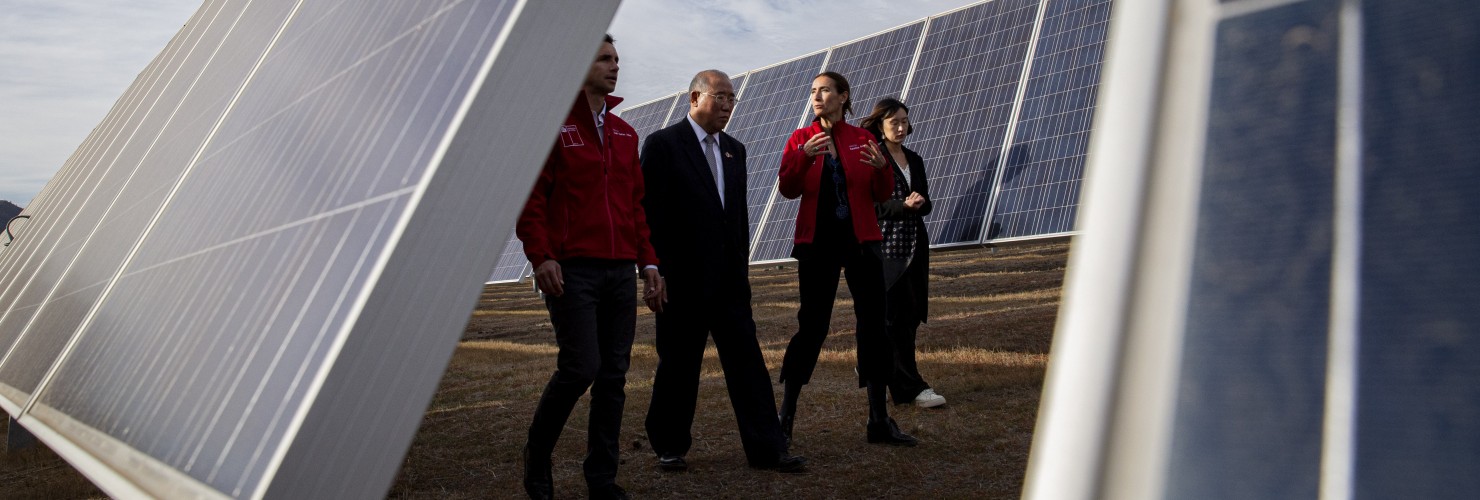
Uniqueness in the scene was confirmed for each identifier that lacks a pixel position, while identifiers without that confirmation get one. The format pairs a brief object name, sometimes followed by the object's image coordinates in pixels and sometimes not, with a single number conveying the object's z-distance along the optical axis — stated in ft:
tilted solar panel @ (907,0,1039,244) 39.19
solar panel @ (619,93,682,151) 65.00
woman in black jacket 19.29
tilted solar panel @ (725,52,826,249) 47.47
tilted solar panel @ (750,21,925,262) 43.86
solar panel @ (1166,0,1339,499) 2.69
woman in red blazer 16.34
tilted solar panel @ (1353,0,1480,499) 2.50
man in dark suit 15.05
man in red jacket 12.48
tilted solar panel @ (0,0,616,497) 4.97
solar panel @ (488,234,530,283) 59.36
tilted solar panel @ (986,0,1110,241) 35.96
